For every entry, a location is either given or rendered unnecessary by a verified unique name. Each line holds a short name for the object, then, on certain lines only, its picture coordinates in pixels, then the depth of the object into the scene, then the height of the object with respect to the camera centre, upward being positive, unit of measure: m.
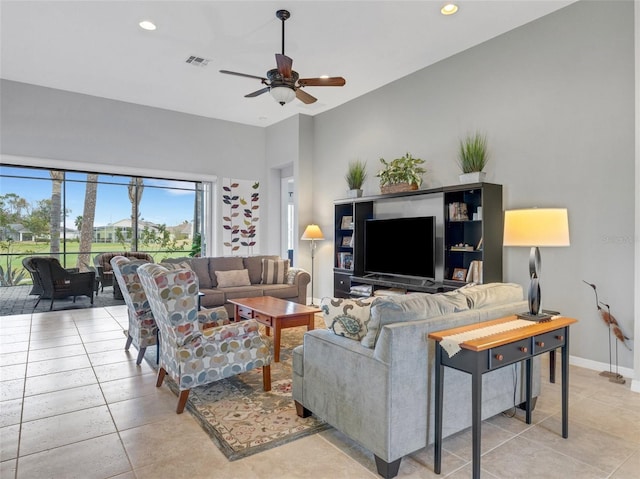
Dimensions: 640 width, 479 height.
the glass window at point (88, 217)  7.04 +0.45
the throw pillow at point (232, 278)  5.74 -0.59
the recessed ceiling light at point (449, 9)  3.78 +2.31
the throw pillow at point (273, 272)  6.10 -0.52
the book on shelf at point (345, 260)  6.23 -0.34
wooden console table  1.88 -0.61
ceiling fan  3.69 +1.60
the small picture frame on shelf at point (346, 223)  6.29 +0.27
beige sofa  5.36 -0.67
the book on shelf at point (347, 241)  6.31 -0.03
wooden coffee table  3.88 -0.79
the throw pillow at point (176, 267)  2.71 -0.21
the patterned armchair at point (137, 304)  3.58 -0.61
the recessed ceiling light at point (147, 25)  4.12 +2.32
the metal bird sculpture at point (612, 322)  3.45 -0.75
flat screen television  4.93 -0.10
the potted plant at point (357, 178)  6.18 +1.00
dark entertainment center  4.26 -0.07
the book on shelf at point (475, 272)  4.27 -0.37
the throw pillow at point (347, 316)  2.27 -0.46
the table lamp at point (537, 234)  2.54 +0.04
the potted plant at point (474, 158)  4.38 +0.96
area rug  2.37 -1.24
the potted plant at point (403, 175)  5.17 +0.89
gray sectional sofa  2.00 -0.77
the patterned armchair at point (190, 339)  2.61 -0.74
